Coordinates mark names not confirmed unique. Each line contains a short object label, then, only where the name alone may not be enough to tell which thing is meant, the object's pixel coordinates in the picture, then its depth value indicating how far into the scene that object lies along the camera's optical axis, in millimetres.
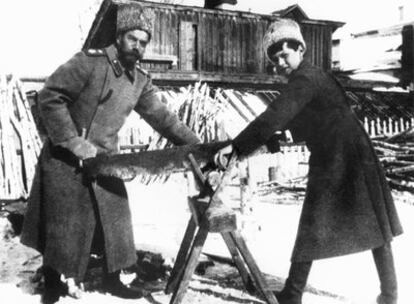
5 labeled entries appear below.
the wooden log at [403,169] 11867
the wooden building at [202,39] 20406
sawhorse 3162
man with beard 3635
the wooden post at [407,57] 22734
